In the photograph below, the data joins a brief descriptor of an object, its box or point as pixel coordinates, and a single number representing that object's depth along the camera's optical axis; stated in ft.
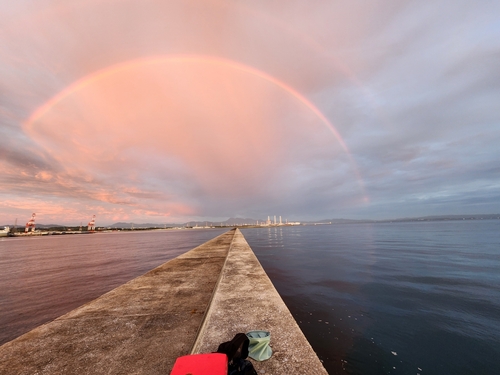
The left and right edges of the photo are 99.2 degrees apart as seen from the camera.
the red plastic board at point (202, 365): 7.52
